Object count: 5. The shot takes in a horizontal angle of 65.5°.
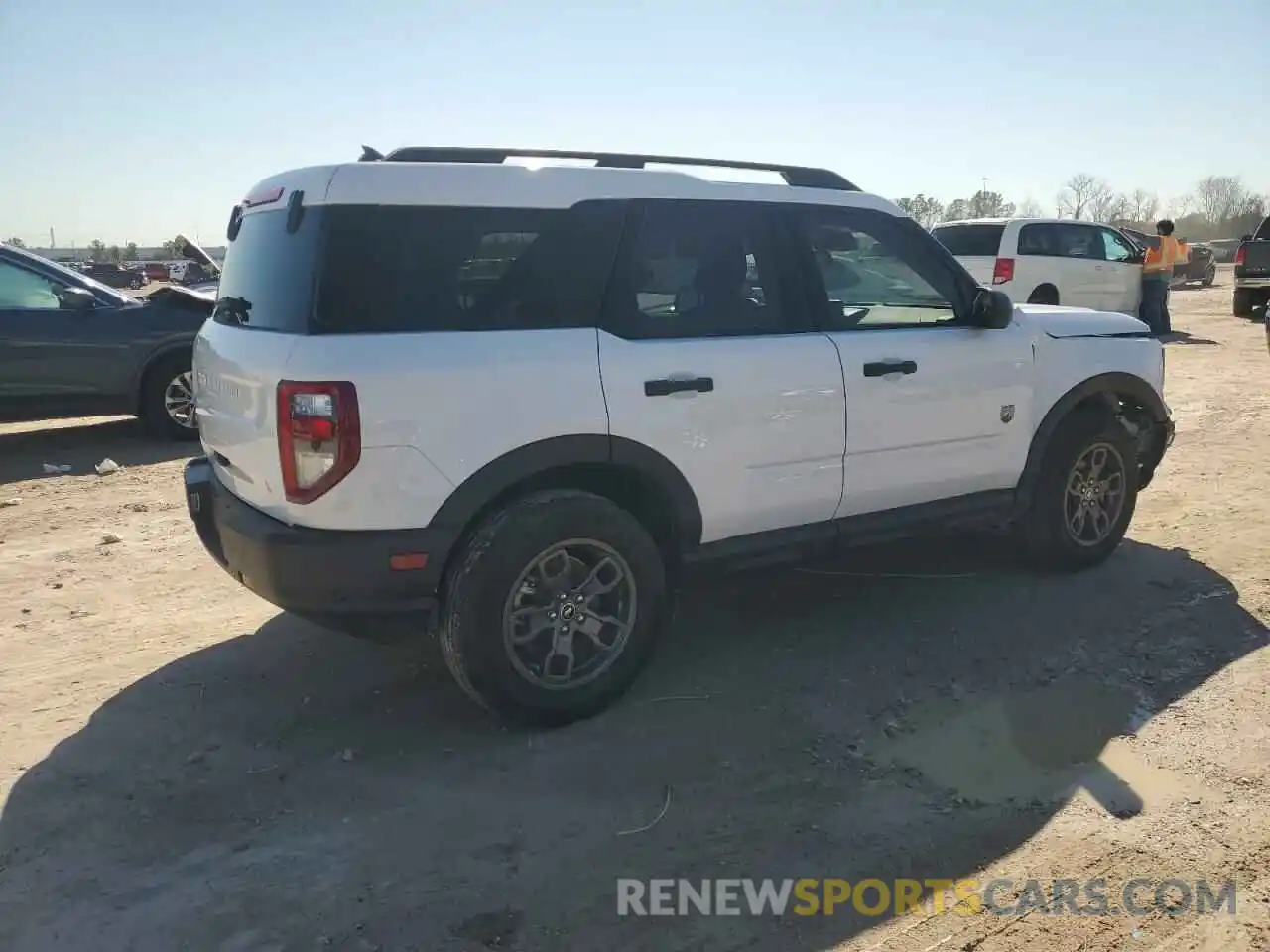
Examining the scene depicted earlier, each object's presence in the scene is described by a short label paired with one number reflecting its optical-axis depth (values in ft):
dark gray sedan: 25.84
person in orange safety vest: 50.65
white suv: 10.41
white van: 45.85
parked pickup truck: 60.08
